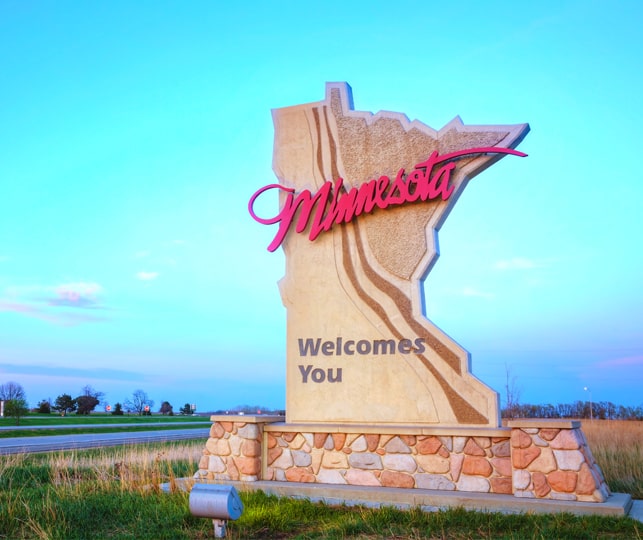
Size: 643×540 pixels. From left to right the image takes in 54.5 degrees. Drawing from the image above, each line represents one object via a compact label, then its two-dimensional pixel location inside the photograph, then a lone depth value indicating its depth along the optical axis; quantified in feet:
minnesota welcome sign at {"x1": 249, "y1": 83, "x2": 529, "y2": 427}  37.06
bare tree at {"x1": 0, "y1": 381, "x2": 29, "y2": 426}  129.38
